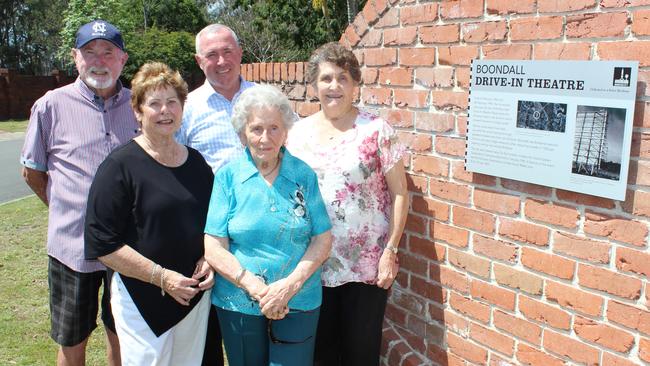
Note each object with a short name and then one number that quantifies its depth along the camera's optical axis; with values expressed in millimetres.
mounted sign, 2111
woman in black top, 2379
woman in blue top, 2348
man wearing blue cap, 2930
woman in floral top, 2664
